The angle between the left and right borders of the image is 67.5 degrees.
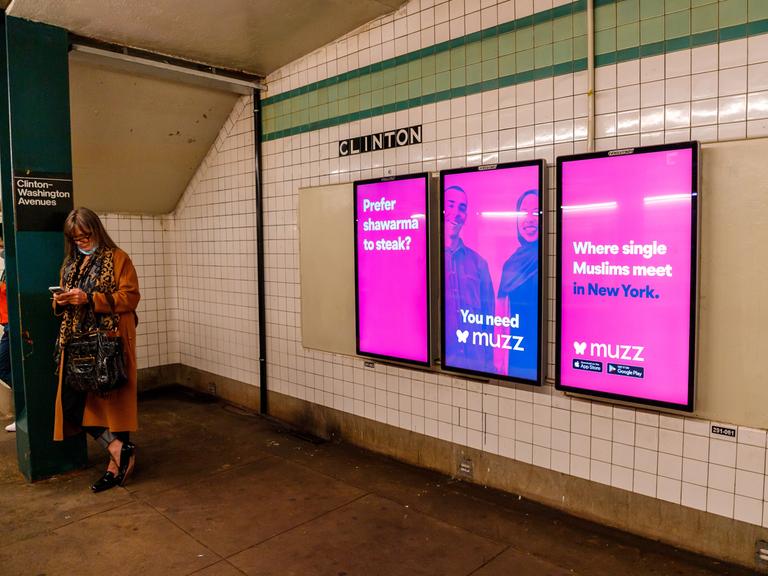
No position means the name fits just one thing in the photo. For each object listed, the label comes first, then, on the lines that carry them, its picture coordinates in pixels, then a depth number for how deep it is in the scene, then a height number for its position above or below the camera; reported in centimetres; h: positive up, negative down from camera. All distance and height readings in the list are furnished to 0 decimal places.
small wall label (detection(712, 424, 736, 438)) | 298 -92
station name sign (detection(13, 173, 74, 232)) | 418 +47
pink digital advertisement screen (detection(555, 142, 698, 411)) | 297 -9
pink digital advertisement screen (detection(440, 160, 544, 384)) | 358 -8
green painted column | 416 +37
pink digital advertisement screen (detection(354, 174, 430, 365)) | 416 -7
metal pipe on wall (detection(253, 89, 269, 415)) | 576 +5
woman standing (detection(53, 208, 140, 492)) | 406 -41
